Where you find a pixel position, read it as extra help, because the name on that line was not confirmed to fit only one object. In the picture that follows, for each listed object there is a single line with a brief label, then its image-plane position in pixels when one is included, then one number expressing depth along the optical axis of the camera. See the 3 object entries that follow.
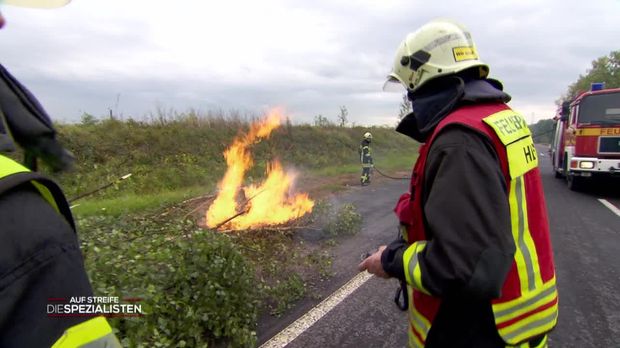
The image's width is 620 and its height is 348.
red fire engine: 9.83
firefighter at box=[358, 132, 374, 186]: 13.22
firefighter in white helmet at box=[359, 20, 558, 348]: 1.47
